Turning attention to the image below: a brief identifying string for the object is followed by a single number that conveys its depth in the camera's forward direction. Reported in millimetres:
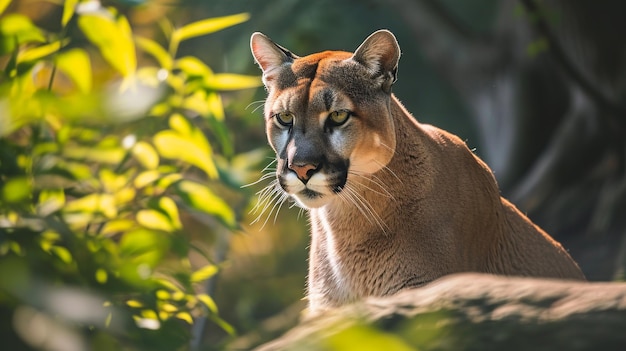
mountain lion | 9016
